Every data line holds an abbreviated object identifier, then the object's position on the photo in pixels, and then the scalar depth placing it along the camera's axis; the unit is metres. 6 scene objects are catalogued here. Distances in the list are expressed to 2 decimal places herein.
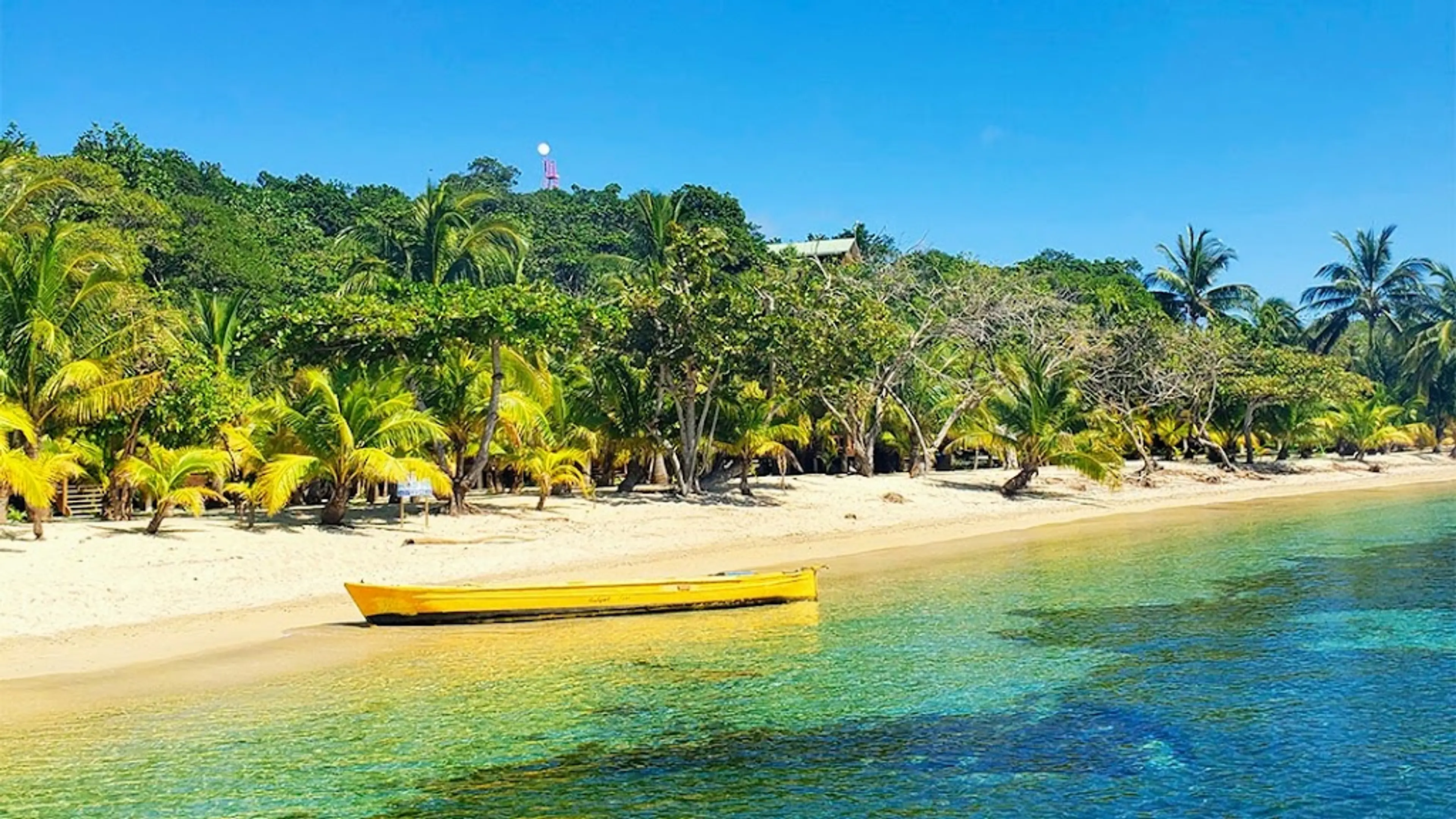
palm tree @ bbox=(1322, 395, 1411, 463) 48.78
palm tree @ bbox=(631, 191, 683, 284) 36.97
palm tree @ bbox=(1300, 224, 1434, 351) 59.12
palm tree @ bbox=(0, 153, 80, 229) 22.83
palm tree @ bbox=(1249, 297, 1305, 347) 54.66
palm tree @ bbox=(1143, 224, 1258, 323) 53.22
